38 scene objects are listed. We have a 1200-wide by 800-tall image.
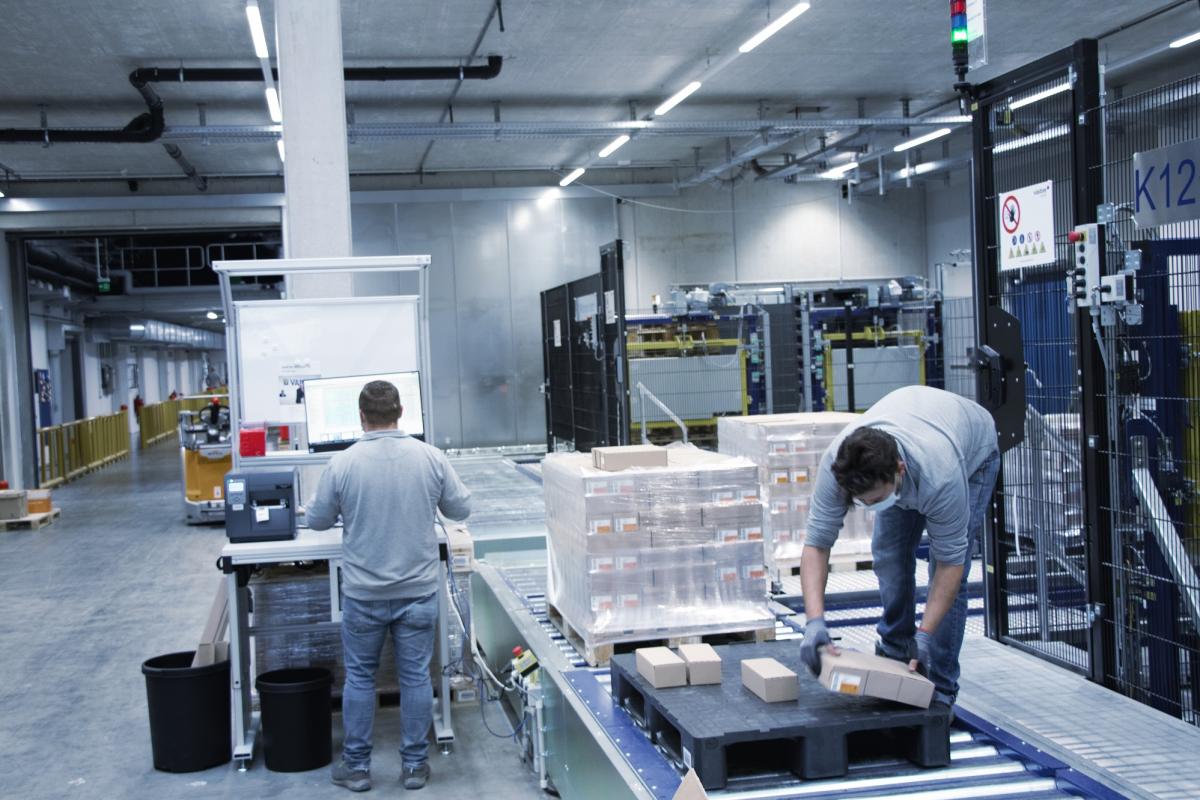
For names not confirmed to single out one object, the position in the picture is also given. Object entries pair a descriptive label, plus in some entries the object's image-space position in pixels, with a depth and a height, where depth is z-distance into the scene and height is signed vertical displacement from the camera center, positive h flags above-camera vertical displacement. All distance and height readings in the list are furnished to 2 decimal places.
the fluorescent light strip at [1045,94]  4.72 +1.09
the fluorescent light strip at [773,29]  10.49 +3.30
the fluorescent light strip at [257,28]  9.94 +3.28
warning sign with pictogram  4.79 +0.53
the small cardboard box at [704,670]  4.12 -1.17
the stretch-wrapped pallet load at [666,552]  5.37 -0.95
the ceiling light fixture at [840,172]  17.20 +2.91
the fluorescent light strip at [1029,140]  4.86 +0.93
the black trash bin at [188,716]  5.38 -1.66
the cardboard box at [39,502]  14.62 -1.54
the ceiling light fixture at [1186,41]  11.91 +3.23
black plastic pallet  3.55 -1.24
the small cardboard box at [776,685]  3.84 -1.15
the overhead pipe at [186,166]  15.78 +3.33
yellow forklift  13.51 -0.99
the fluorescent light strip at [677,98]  13.27 +3.28
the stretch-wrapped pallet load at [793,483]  7.13 -0.84
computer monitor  5.89 -0.20
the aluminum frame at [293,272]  5.91 +0.51
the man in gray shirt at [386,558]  4.95 -0.84
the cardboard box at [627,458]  5.58 -0.49
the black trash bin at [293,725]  5.37 -1.71
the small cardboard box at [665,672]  4.09 -1.16
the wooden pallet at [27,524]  14.19 -1.76
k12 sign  4.04 +0.58
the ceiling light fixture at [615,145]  15.88 +3.21
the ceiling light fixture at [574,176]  18.34 +3.17
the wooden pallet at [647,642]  5.29 -1.39
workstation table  5.33 -1.11
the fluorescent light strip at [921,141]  15.71 +3.04
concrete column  7.15 +1.54
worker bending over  3.46 -0.52
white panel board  6.20 +0.17
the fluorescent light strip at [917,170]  17.64 +2.85
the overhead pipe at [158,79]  12.70 +3.46
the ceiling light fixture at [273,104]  12.46 +3.25
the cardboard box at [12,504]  14.24 -1.50
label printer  5.43 -0.64
